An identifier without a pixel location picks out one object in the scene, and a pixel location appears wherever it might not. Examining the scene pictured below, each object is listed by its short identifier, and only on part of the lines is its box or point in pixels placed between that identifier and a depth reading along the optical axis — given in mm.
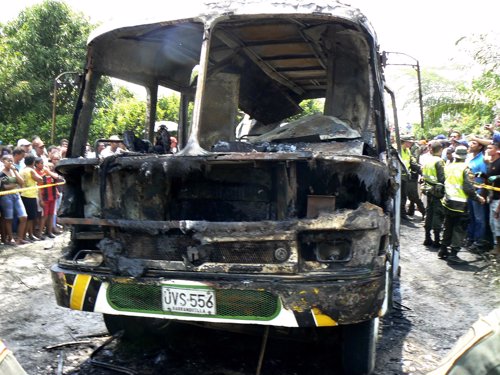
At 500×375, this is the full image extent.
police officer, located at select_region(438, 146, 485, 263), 7695
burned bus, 3180
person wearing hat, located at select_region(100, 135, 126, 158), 4320
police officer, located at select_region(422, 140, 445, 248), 8367
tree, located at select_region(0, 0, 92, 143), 18219
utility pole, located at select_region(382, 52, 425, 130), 4422
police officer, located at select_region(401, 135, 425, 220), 11180
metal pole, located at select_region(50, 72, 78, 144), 4179
